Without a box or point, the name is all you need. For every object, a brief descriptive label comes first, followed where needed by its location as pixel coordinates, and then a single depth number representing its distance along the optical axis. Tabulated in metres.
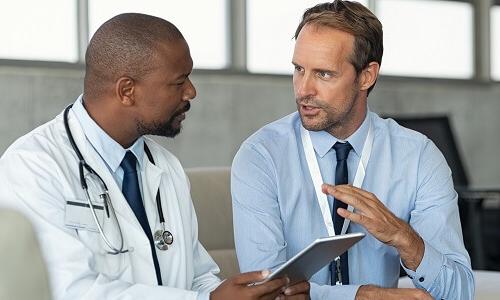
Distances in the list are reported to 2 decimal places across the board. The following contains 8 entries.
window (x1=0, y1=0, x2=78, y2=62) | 5.59
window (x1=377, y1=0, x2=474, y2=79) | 7.58
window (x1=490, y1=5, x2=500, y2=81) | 8.20
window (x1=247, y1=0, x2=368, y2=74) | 6.80
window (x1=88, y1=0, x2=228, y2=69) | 6.03
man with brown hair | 2.55
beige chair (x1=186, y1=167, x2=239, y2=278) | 3.19
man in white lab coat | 2.01
